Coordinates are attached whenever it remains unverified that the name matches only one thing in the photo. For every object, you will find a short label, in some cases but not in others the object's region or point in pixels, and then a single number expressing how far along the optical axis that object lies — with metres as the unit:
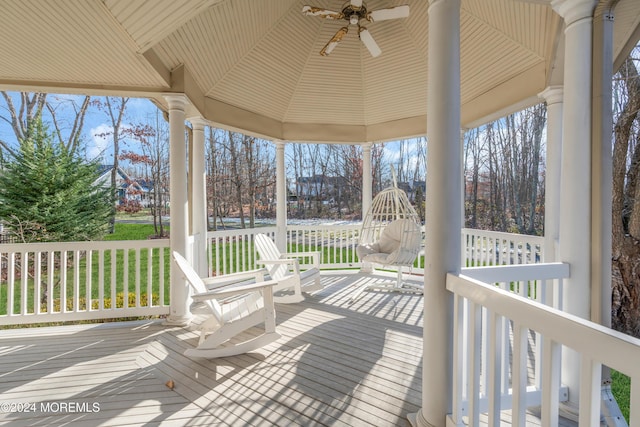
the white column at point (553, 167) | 3.61
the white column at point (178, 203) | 3.99
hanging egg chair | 4.93
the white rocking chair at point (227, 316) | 2.98
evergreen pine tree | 6.86
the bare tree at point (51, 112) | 9.20
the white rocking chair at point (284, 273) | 4.43
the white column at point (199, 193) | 5.00
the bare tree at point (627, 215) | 4.10
